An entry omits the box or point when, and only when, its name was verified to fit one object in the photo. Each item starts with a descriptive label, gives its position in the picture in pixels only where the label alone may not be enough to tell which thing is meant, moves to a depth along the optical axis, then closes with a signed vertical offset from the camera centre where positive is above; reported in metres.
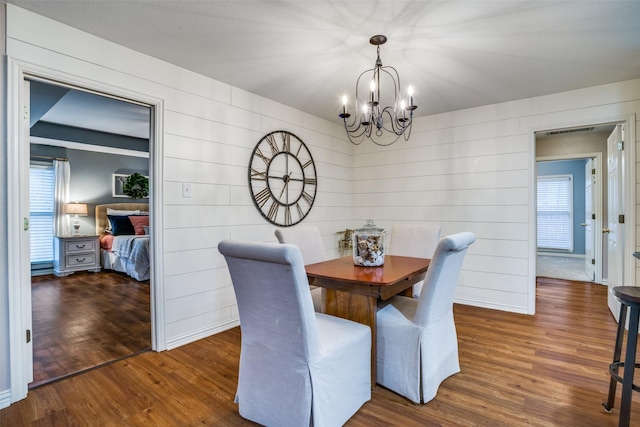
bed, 4.86 -0.42
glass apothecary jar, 2.25 -0.23
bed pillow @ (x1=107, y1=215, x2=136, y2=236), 5.78 -0.23
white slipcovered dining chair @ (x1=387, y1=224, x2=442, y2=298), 2.86 -0.26
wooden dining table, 1.85 -0.44
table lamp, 5.59 +0.02
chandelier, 2.25 +1.21
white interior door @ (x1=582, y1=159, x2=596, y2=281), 4.86 -0.11
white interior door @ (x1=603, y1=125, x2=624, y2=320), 3.07 -0.06
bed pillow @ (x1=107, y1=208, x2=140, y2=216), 6.06 +0.00
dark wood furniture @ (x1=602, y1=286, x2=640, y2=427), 1.52 -0.66
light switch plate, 2.72 +0.20
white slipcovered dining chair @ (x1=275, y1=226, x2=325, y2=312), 2.65 -0.26
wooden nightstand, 5.36 -0.72
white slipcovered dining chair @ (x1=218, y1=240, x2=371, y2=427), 1.43 -0.68
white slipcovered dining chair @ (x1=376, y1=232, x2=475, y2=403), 1.80 -0.74
